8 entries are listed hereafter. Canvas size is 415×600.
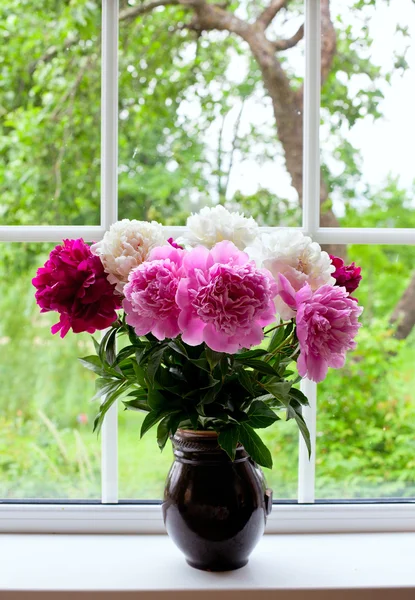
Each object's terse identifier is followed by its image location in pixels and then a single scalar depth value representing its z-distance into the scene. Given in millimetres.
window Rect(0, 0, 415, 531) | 1676
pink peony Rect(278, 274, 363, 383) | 1085
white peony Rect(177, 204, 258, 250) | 1160
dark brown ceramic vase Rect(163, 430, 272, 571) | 1228
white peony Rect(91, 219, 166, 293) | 1134
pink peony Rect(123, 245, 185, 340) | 1068
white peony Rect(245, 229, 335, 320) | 1141
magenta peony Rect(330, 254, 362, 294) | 1218
